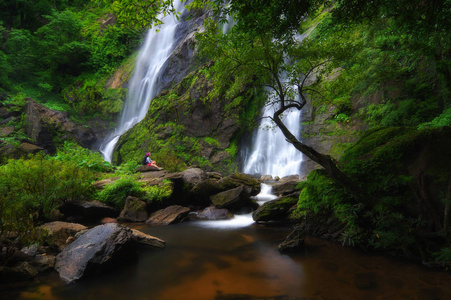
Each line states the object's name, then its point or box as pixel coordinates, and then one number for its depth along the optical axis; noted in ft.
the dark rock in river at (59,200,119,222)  25.70
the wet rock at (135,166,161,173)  40.49
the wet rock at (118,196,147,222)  26.27
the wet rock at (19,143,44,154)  48.57
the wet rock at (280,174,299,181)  44.84
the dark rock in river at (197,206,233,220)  27.99
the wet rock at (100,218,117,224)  25.72
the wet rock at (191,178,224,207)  31.94
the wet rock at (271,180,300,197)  33.42
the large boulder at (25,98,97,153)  62.49
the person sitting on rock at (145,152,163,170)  43.18
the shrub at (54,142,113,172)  38.83
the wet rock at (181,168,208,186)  33.65
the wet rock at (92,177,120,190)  30.35
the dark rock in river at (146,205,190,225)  25.71
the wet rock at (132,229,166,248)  18.19
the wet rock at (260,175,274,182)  49.58
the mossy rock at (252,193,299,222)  24.63
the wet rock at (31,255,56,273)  13.70
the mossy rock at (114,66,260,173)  56.75
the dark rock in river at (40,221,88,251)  16.49
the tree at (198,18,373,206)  16.55
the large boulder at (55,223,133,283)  13.26
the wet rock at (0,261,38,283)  12.16
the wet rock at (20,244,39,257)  15.11
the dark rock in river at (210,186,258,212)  29.32
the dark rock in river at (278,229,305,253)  16.72
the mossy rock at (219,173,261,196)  33.09
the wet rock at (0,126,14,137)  56.39
